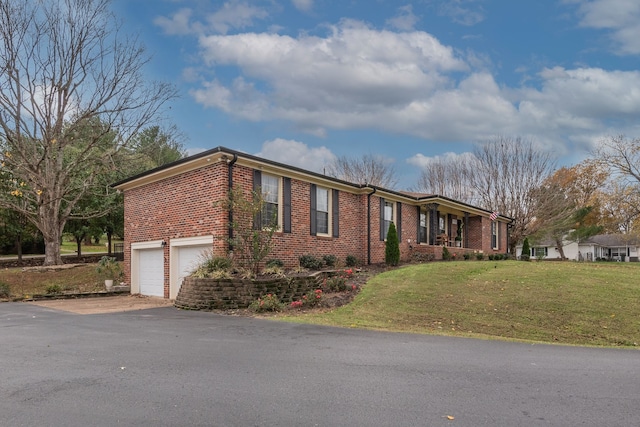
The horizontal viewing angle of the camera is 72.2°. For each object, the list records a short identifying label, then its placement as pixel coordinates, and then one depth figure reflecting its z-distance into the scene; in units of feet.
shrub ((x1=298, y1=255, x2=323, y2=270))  50.72
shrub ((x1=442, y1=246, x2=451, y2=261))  73.51
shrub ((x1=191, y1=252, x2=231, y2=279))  40.24
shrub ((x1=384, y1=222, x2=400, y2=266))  61.05
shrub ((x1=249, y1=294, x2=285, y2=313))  37.06
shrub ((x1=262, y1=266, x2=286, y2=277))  42.26
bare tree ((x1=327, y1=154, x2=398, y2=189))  135.44
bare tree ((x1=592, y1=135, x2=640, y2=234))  97.40
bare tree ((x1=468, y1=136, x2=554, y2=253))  107.76
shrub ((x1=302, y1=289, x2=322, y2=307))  39.14
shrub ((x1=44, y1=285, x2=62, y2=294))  54.70
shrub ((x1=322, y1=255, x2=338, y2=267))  54.13
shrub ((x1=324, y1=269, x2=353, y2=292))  44.93
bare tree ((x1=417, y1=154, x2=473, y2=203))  120.67
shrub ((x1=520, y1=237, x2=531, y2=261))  99.04
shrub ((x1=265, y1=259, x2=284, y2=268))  44.44
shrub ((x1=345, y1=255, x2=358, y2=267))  58.65
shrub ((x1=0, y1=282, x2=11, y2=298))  51.75
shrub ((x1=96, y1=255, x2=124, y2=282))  60.30
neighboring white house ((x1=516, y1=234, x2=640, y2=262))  170.19
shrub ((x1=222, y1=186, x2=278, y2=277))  42.50
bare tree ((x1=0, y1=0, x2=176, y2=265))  69.31
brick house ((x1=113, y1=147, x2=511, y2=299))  45.01
